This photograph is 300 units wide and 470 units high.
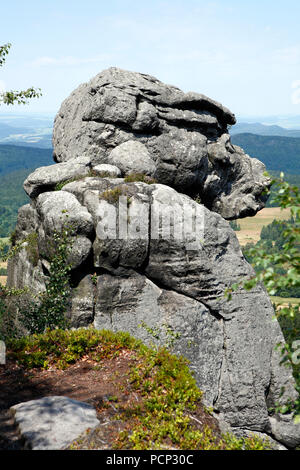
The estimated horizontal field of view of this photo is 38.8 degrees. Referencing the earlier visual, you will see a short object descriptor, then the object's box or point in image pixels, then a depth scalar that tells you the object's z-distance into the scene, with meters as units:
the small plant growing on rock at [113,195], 20.20
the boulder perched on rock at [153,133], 25.53
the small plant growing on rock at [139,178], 22.27
